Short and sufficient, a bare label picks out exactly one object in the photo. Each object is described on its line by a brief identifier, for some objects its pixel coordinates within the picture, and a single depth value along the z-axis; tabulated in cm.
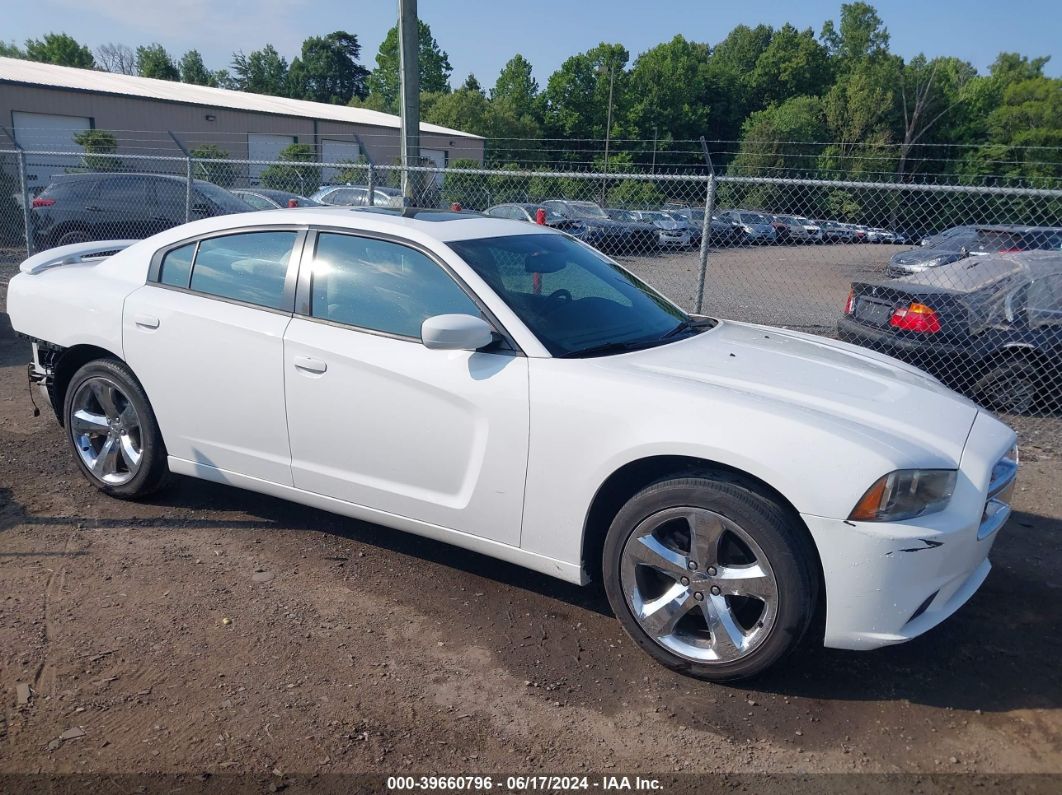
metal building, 2811
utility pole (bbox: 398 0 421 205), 1016
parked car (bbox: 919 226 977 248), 2114
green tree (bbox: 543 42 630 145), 7131
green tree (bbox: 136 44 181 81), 8290
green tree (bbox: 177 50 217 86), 9219
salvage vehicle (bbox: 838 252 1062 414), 679
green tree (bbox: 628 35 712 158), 7269
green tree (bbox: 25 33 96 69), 8081
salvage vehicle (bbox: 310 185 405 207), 1736
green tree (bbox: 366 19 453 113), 8081
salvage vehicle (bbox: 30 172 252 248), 1206
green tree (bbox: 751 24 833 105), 8844
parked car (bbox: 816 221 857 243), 2496
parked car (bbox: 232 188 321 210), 1430
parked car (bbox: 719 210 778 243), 2169
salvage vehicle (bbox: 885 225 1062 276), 1628
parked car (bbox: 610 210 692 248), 1811
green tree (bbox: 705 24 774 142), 8306
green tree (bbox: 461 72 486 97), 9006
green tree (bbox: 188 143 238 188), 2459
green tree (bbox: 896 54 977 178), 6444
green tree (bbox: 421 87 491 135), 5153
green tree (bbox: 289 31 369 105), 9656
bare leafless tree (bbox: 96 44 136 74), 9056
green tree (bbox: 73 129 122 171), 2654
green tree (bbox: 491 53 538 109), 7312
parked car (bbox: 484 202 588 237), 1547
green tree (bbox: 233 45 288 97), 9612
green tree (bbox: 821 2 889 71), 9488
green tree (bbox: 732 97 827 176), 4809
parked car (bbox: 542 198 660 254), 1605
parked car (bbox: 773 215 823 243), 2407
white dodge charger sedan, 292
